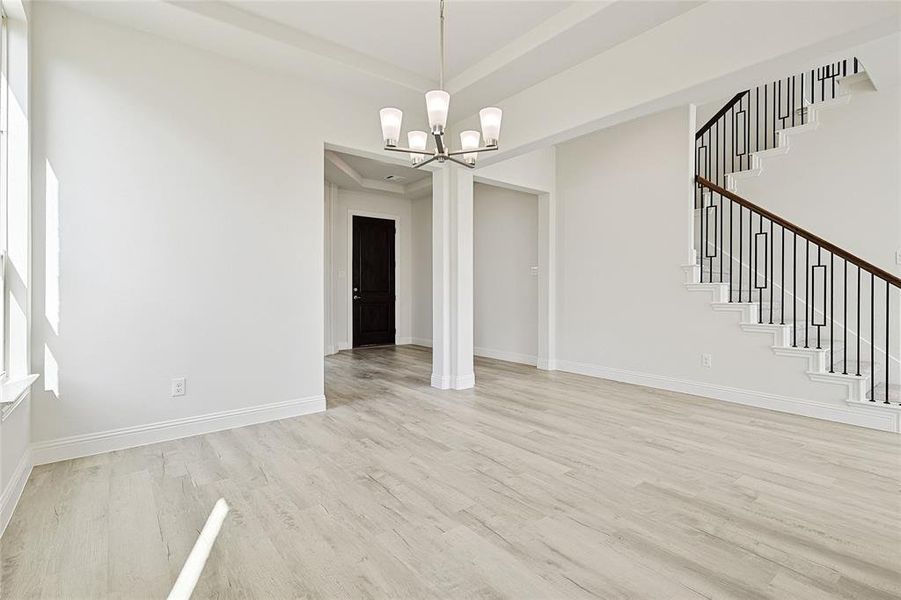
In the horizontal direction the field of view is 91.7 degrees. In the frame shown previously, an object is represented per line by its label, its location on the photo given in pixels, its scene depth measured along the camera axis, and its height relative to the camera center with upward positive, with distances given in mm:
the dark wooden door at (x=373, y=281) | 7965 +196
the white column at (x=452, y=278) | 4816 +154
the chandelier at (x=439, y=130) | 2627 +1055
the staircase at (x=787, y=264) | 3785 +304
